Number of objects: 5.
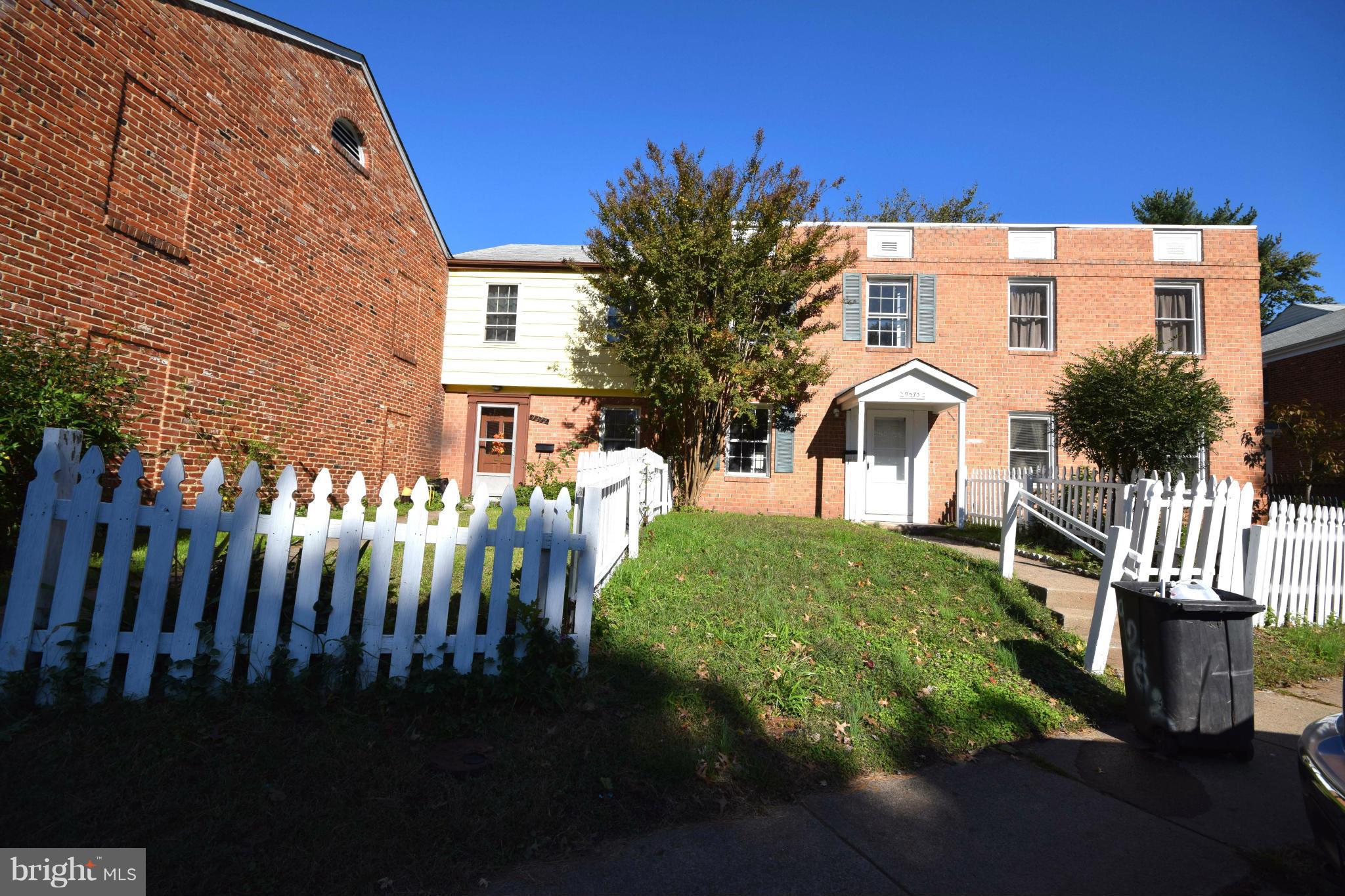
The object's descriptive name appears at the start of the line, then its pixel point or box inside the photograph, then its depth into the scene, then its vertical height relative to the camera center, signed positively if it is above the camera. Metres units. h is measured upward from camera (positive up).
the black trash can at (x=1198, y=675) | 3.42 -0.94
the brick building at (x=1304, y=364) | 13.94 +3.49
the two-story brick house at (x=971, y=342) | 13.29 +3.24
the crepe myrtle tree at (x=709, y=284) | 11.31 +3.54
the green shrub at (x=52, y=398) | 4.87 +0.41
